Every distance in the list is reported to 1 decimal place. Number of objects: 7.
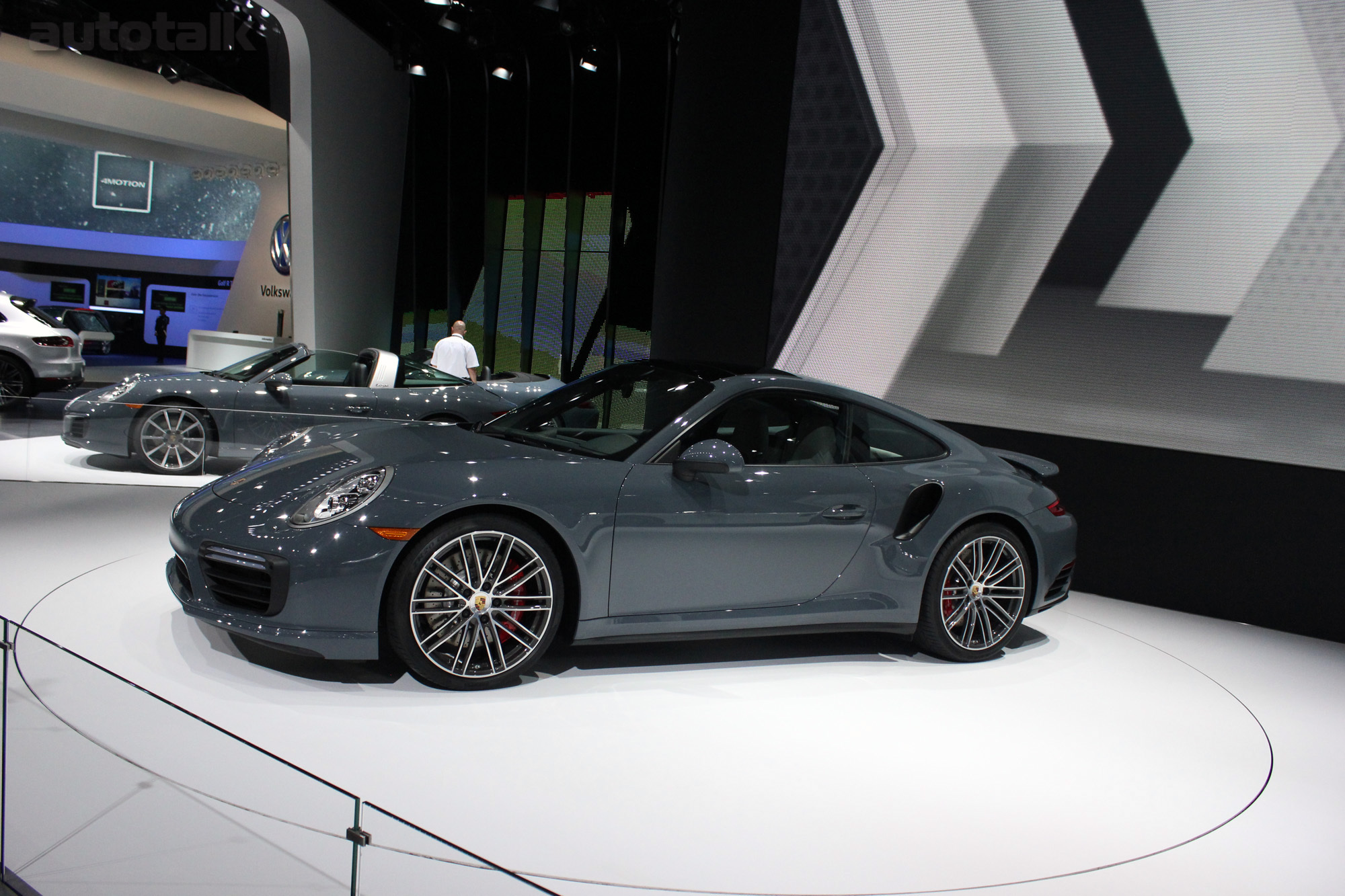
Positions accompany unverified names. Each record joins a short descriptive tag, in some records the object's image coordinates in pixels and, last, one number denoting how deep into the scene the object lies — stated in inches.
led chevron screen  207.5
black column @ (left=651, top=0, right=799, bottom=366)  269.4
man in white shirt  406.6
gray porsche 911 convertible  275.0
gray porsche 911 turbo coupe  127.9
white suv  411.8
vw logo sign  812.0
